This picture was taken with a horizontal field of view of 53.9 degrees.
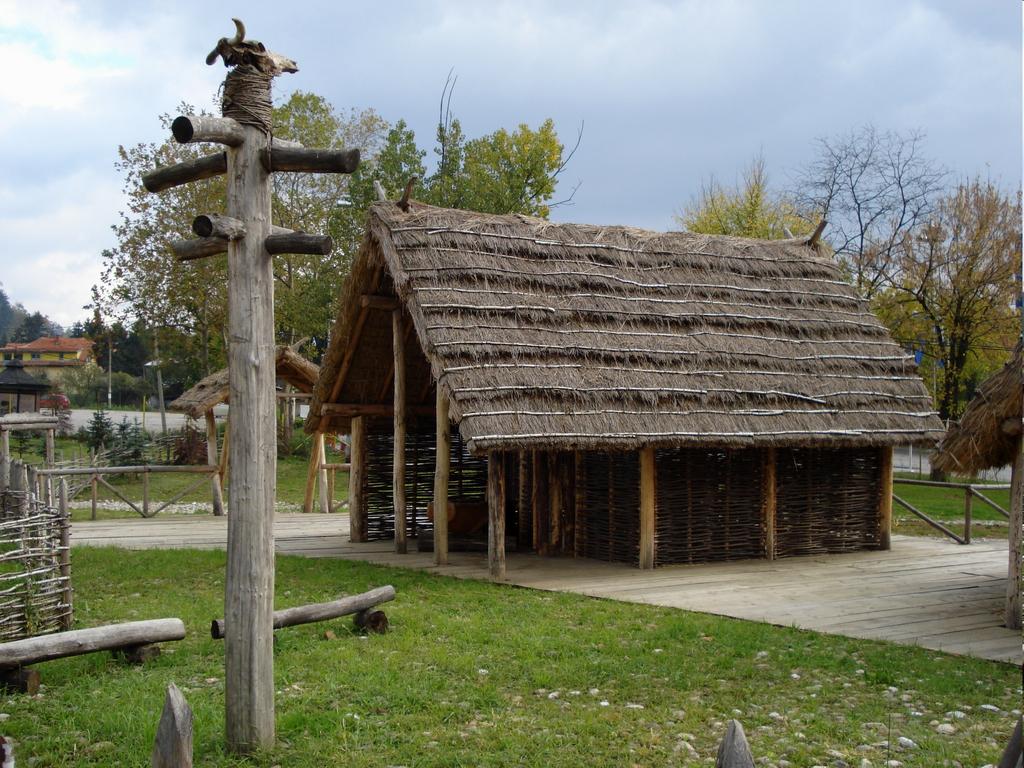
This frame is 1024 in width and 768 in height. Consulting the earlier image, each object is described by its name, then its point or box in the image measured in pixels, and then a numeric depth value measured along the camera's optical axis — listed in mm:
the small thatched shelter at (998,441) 8406
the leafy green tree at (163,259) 27375
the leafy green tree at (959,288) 24016
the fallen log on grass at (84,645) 6371
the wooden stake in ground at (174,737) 3957
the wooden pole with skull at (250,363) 5320
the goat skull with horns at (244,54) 5457
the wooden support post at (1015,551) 8438
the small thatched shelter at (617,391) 11258
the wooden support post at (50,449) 18812
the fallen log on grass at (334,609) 7535
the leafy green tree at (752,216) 30438
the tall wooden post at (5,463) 15531
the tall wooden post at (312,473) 18775
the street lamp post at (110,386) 46431
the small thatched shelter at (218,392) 17938
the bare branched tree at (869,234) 26281
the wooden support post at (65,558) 8117
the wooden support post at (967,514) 14672
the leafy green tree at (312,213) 29047
